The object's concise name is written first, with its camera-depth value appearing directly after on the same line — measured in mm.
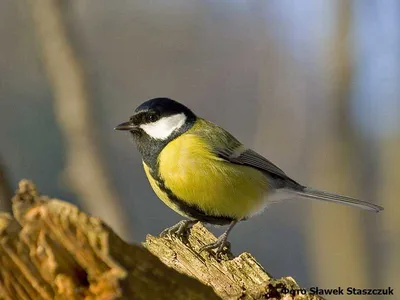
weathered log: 2268
